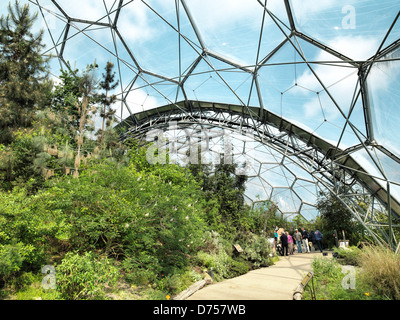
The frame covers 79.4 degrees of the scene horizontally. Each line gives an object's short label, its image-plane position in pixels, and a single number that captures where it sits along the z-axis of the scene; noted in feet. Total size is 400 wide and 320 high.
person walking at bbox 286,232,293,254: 56.42
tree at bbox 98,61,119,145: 54.08
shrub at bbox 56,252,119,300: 16.40
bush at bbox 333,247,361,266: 33.88
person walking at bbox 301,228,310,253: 60.39
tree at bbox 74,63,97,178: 40.39
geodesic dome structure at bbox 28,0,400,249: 31.12
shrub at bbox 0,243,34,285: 14.48
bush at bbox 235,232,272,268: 40.63
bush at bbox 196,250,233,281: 31.27
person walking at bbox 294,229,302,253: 57.77
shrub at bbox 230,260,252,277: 33.71
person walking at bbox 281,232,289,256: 52.36
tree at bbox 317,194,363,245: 60.23
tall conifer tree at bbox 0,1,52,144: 39.65
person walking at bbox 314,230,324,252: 50.98
